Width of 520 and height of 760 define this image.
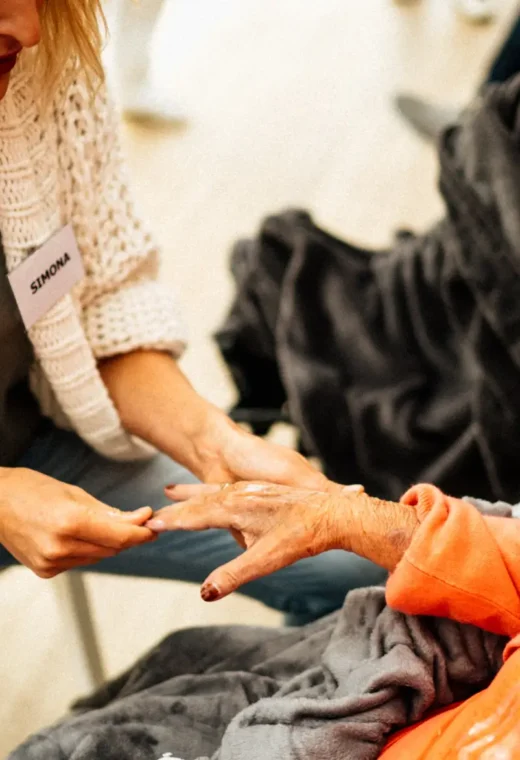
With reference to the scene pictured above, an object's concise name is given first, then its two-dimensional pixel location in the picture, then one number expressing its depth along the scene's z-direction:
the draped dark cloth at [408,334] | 2.18
